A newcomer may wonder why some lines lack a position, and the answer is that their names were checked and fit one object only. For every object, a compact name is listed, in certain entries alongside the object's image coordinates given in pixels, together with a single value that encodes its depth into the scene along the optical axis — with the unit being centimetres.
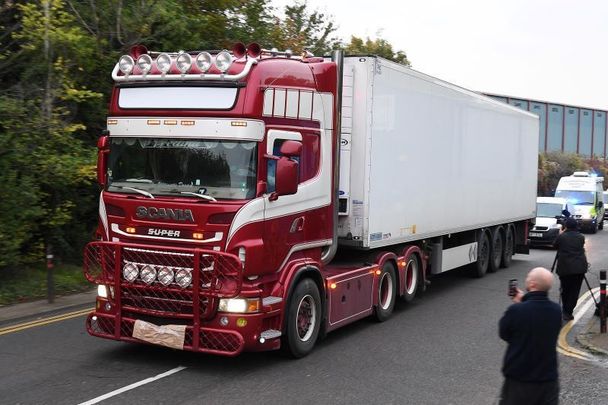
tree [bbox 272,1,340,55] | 2262
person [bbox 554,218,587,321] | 1027
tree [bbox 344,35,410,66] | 3181
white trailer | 913
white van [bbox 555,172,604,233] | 3191
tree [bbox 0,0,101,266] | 1100
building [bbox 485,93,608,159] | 6750
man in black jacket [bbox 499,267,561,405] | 438
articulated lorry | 691
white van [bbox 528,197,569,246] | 2370
